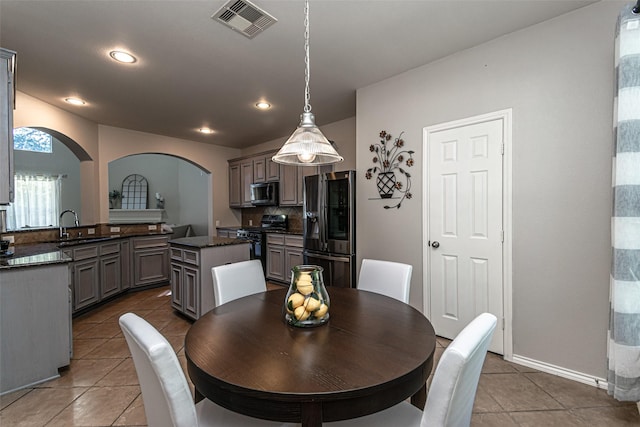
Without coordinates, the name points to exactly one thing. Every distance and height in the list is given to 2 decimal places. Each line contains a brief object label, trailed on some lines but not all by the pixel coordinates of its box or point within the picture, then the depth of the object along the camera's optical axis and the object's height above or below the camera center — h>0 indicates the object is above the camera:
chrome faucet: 3.72 -0.28
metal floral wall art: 2.98 +0.45
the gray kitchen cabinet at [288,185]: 4.96 +0.43
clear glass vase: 1.33 -0.42
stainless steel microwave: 5.26 +0.31
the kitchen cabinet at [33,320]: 2.01 -0.79
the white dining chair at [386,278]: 1.95 -0.49
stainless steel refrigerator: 3.43 -0.21
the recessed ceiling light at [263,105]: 3.75 +1.39
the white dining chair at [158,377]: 0.85 -0.51
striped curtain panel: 1.66 -0.04
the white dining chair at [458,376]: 0.82 -0.49
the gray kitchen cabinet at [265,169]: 5.27 +0.76
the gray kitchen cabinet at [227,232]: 5.61 -0.43
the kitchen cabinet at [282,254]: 4.58 -0.73
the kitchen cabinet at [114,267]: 3.42 -0.78
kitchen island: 3.07 -0.61
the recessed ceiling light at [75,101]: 3.55 +1.37
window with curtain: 6.80 +0.24
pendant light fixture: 1.54 +0.36
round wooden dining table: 0.90 -0.54
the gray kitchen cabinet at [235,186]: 6.01 +0.52
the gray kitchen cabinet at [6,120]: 1.95 +0.62
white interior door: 2.45 -0.15
